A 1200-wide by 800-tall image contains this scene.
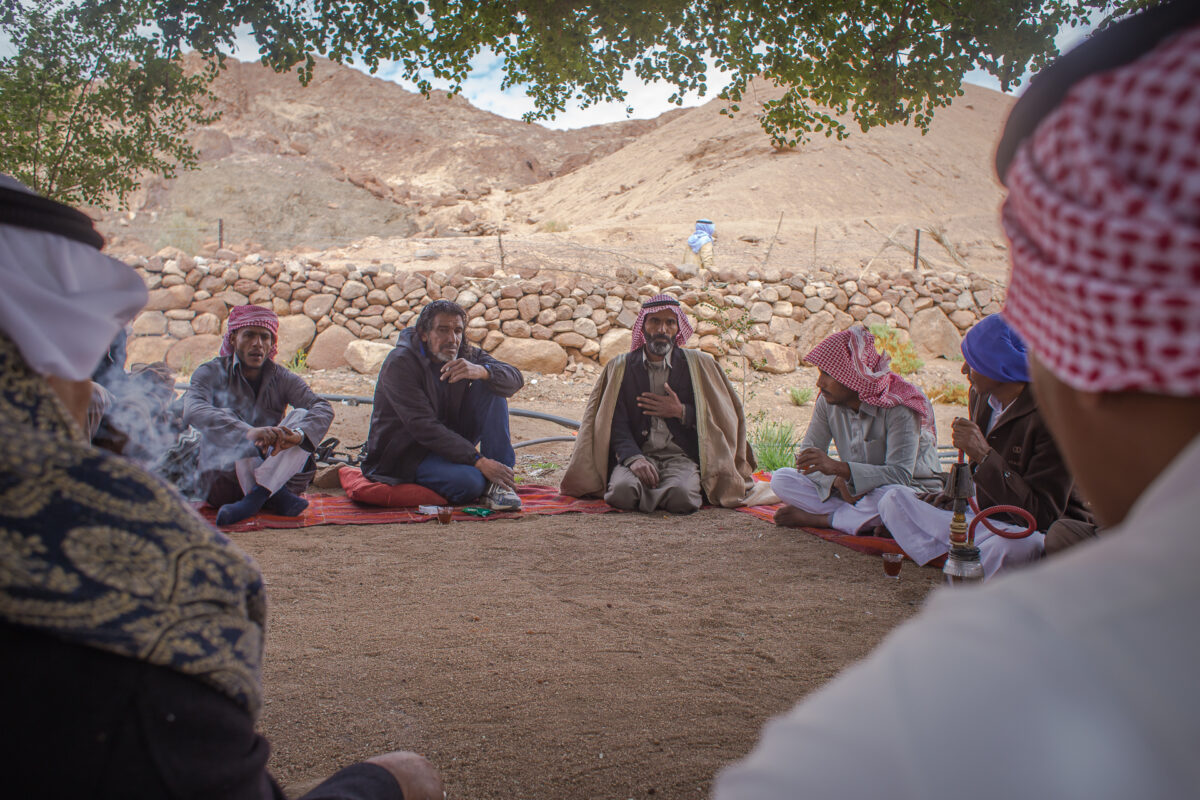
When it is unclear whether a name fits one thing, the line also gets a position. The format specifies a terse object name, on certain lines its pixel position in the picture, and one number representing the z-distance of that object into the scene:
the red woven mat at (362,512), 4.88
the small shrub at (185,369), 10.78
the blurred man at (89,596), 0.79
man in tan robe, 5.66
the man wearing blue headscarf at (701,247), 16.78
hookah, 2.71
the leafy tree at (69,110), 6.91
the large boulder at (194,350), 11.44
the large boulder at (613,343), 12.01
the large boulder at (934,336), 13.98
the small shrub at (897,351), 12.07
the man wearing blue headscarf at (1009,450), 3.45
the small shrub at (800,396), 10.71
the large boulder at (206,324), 11.87
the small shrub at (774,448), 6.96
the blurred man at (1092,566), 0.48
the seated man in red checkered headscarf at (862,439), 4.47
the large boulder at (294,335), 11.70
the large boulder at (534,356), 11.73
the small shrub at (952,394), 11.20
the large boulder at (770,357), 12.20
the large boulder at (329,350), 11.65
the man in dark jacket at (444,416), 5.34
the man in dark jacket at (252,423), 4.76
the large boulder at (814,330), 13.27
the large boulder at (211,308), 12.03
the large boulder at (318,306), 12.16
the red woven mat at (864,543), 4.30
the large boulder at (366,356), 11.23
